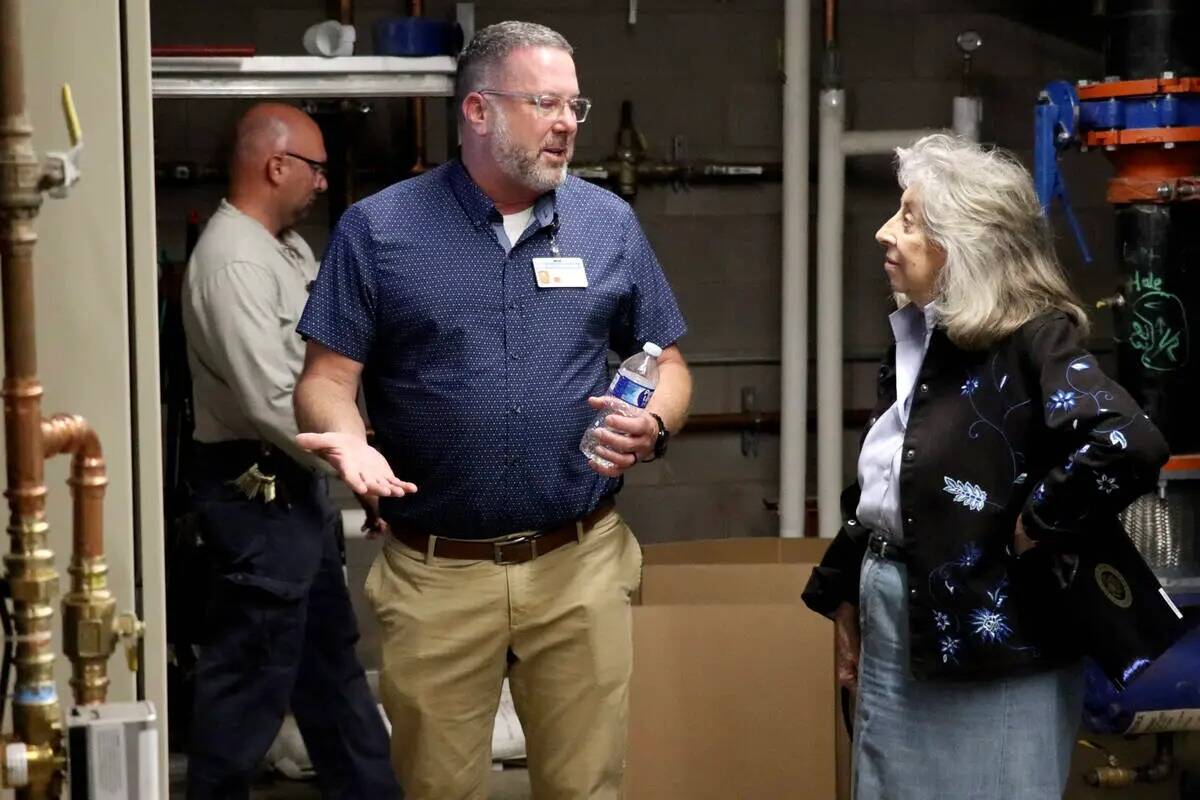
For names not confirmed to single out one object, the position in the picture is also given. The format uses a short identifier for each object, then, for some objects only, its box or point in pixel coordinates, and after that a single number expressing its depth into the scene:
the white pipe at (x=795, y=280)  8.45
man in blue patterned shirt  5.00
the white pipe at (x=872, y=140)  8.55
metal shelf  7.21
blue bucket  7.43
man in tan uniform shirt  6.43
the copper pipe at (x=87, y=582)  2.86
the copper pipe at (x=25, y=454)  2.70
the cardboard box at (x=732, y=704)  6.48
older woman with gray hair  4.39
